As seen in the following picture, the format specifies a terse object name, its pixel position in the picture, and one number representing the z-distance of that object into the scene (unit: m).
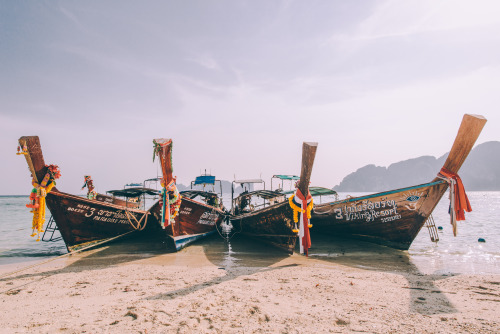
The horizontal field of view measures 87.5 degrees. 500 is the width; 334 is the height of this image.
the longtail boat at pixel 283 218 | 6.47
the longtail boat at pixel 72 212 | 6.45
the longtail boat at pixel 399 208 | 6.76
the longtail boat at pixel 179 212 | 7.90
